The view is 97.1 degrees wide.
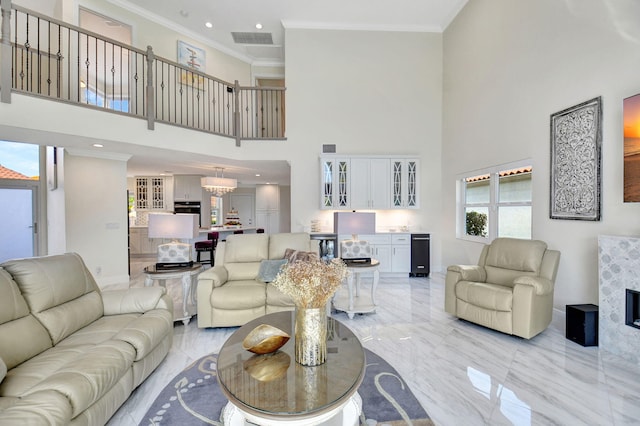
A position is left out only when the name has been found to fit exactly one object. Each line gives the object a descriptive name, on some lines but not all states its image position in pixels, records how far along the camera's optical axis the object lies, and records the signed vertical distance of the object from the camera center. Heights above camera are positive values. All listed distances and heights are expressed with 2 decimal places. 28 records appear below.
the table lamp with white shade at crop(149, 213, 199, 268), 3.55 -0.28
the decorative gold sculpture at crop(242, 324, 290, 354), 1.63 -0.76
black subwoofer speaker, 2.78 -1.13
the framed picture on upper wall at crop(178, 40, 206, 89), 6.29 +3.48
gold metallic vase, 1.56 -0.69
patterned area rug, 1.83 -1.35
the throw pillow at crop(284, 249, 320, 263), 3.46 -0.54
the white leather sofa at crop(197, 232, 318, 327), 3.12 -0.94
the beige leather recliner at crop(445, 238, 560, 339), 2.90 -0.86
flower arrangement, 1.55 -0.40
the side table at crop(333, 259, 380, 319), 3.62 -1.24
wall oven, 8.66 +0.15
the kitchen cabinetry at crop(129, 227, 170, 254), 8.22 -0.93
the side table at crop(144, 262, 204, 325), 3.33 -0.77
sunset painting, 2.61 +0.60
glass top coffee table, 1.23 -0.85
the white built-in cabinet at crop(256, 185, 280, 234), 10.84 +0.16
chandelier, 6.33 +0.61
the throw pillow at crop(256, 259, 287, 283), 3.41 -0.71
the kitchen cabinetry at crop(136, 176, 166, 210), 8.67 +0.55
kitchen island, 7.00 -0.51
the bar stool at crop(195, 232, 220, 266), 6.63 -0.82
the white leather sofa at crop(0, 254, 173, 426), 1.40 -0.89
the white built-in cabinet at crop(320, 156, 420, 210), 5.82 +0.59
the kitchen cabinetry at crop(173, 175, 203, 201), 8.60 +0.73
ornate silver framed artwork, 3.00 +0.58
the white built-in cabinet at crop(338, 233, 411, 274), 5.71 -0.80
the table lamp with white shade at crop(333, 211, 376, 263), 3.82 -0.25
